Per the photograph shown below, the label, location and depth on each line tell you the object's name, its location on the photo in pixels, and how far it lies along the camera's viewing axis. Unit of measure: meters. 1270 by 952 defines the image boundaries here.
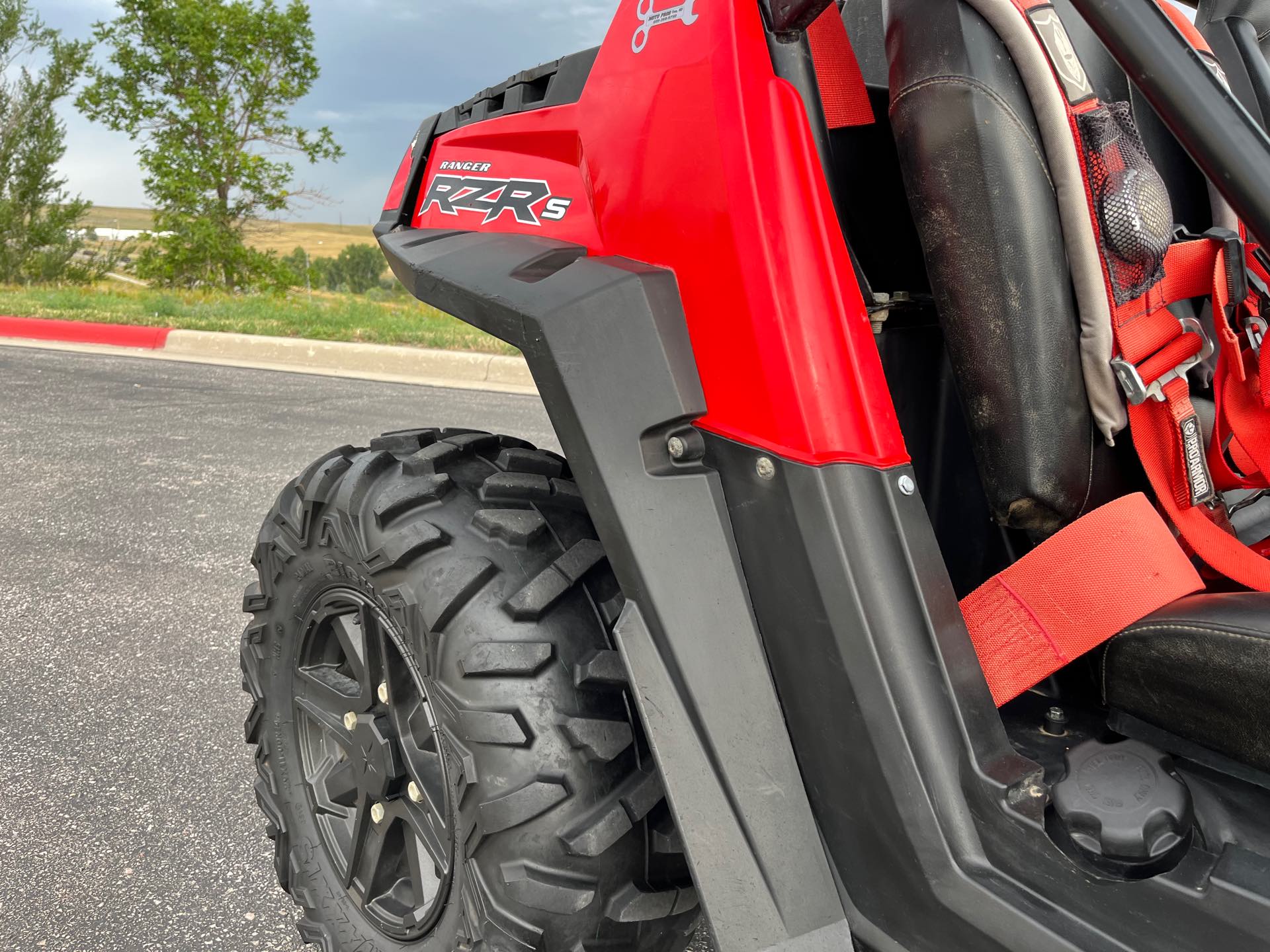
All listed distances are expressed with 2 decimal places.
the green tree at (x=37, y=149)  21.67
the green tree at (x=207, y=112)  20.44
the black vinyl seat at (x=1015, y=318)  1.02
